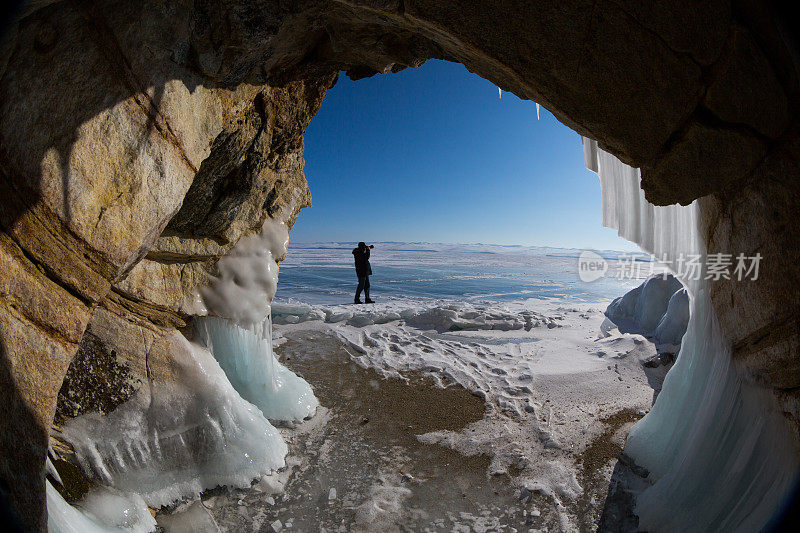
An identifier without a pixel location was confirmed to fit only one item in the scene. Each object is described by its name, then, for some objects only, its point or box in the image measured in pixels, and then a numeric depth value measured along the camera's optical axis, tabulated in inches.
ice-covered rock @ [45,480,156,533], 82.0
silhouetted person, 386.9
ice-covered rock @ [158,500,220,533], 102.9
